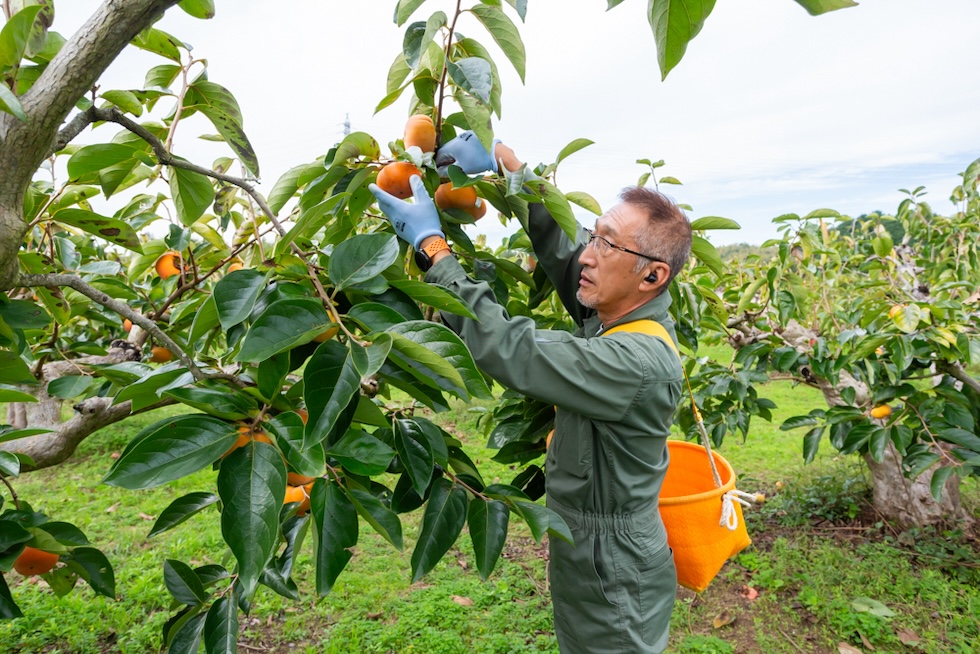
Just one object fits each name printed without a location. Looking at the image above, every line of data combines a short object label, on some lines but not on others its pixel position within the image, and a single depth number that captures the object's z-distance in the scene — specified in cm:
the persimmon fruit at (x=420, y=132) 142
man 145
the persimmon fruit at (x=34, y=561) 146
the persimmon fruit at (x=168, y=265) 208
